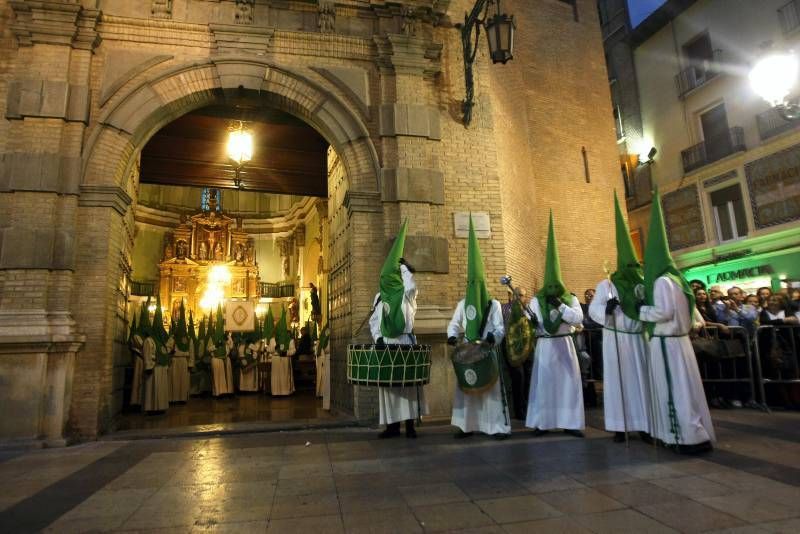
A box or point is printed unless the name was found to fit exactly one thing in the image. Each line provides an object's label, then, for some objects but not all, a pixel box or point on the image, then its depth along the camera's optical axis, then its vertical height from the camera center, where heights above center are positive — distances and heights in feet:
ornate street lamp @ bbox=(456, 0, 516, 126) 24.38 +14.74
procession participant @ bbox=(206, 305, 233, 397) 44.39 -1.31
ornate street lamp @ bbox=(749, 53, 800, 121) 29.91 +15.11
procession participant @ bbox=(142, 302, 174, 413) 31.91 -0.63
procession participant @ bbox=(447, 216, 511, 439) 19.62 +0.26
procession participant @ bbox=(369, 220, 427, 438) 19.93 +0.94
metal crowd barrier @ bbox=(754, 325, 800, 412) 24.73 -1.03
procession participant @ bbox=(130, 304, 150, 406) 33.19 -0.44
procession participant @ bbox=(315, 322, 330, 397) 36.35 -0.20
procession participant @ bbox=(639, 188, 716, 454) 15.89 -0.49
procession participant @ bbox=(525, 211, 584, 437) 19.69 -0.79
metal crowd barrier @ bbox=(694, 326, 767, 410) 24.80 -1.30
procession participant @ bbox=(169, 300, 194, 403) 39.52 -0.95
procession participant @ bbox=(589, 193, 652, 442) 17.89 -0.37
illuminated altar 78.02 +14.84
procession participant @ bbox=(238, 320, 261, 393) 47.19 -1.08
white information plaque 27.22 +6.51
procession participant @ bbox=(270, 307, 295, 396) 43.50 -0.71
